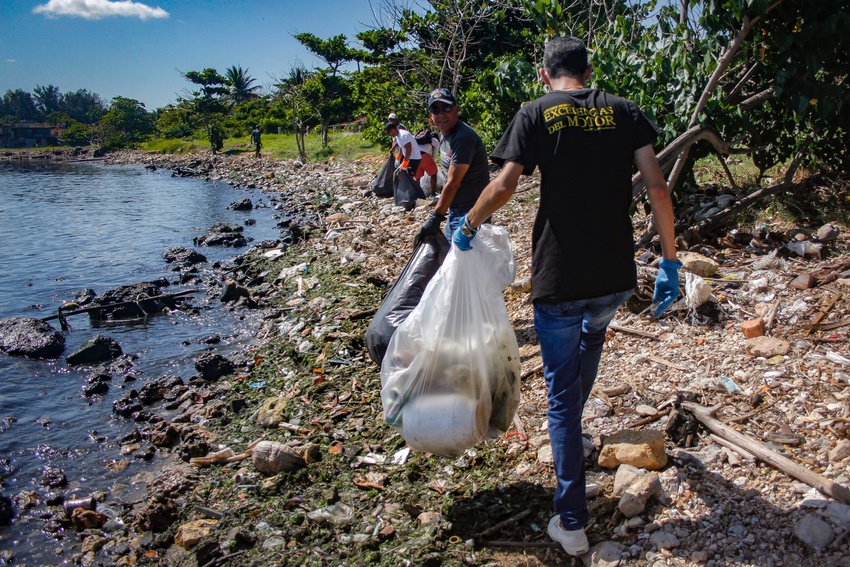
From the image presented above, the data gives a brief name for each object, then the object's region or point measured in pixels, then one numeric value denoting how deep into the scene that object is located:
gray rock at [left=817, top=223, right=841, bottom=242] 4.68
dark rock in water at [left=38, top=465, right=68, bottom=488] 4.58
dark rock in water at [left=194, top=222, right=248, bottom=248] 13.34
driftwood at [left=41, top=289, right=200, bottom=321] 8.61
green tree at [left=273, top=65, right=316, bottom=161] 26.98
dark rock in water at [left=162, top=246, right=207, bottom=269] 11.78
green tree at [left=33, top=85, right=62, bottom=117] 120.94
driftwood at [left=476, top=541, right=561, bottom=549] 2.58
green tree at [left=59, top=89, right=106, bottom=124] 112.50
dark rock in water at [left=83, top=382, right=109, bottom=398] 6.29
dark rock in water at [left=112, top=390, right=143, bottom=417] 5.72
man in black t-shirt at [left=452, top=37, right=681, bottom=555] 2.28
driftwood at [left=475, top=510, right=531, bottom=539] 2.74
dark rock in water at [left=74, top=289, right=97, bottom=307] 9.66
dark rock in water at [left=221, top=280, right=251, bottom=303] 8.86
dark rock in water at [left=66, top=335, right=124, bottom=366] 7.22
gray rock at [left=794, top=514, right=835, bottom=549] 2.21
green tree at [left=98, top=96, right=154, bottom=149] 60.95
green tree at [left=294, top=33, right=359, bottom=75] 34.25
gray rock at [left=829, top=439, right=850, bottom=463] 2.58
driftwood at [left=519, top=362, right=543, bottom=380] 4.07
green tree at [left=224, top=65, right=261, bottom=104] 53.16
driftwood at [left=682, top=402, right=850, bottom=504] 2.37
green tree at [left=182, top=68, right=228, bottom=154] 47.03
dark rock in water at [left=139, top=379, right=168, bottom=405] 5.91
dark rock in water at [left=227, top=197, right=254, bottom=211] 18.23
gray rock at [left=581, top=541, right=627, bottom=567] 2.37
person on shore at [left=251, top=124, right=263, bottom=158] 30.67
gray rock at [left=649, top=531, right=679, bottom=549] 2.39
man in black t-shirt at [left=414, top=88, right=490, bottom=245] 3.80
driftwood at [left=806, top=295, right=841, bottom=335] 3.68
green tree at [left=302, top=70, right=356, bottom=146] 28.05
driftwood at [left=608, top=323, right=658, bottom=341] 4.06
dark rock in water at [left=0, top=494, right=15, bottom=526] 4.14
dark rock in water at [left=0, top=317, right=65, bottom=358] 7.60
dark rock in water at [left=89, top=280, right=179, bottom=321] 8.91
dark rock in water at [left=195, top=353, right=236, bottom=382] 6.17
